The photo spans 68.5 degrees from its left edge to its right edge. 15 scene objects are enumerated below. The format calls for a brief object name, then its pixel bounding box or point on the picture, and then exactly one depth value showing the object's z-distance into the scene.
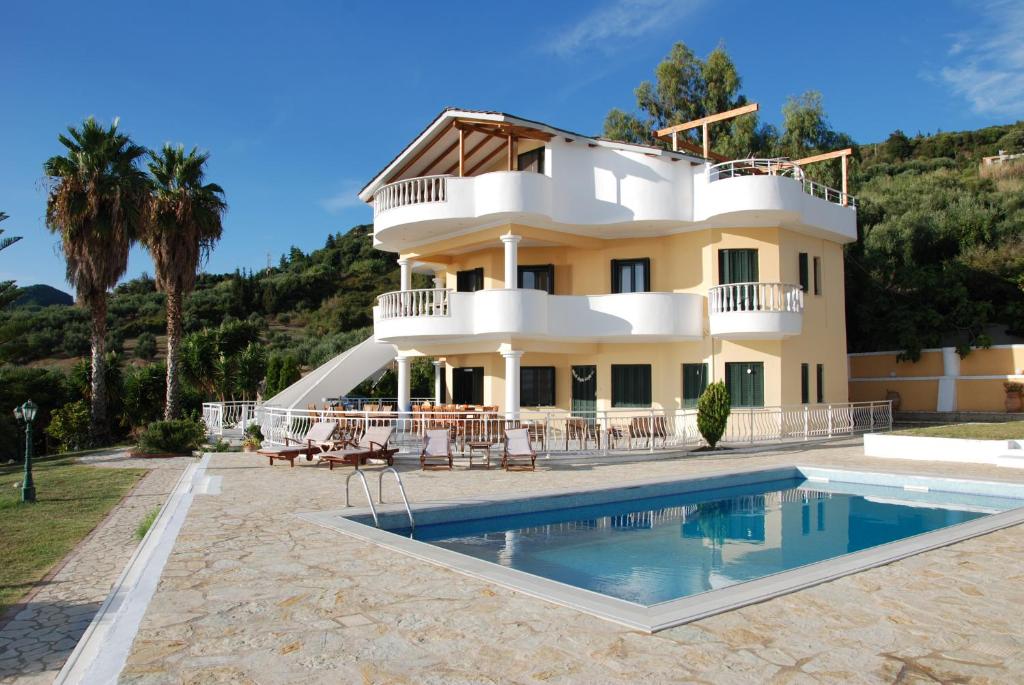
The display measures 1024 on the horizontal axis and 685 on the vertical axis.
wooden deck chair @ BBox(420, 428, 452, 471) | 16.20
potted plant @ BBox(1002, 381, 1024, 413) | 25.56
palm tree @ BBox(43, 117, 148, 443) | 25.89
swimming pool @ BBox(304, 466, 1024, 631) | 6.98
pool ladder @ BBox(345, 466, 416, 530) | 9.91
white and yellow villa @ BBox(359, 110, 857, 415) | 21.09
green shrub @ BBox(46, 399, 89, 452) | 27.12
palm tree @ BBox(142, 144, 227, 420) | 27.30
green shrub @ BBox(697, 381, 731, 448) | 19.08
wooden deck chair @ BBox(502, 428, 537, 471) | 16.14
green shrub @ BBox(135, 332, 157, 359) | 51.56
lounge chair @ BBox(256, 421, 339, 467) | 16.69
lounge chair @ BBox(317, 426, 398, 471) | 15.39
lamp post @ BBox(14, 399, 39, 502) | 13.57
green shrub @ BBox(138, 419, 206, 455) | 22.09
